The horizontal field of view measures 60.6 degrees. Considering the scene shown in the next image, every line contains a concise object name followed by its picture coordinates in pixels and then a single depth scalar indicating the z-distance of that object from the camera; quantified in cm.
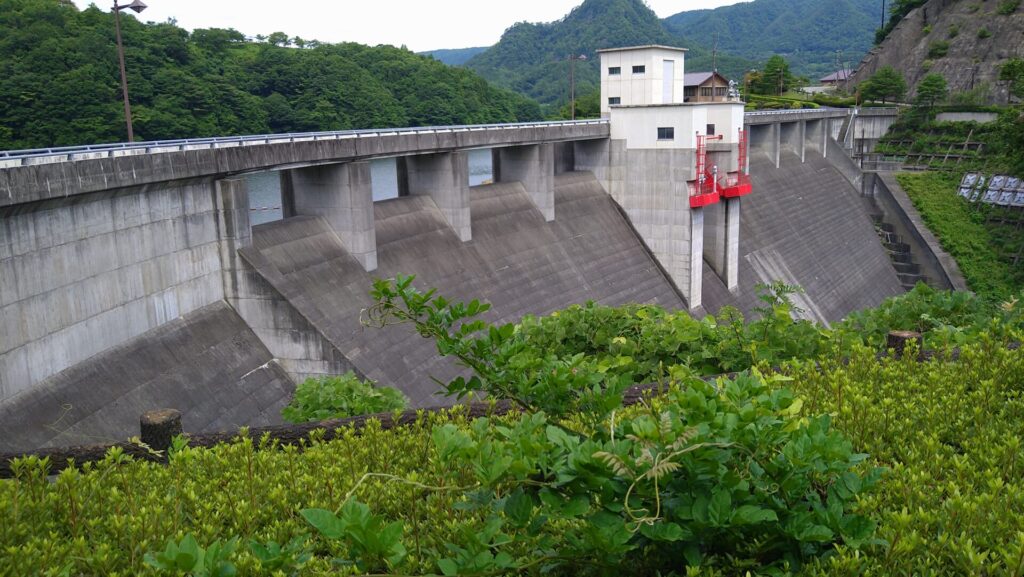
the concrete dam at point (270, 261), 1283
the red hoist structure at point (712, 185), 2984
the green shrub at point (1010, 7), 7144
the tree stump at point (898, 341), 961
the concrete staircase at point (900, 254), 4696
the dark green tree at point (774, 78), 8112
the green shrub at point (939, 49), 7438
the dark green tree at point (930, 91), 6247
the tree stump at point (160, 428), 773
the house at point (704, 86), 5678
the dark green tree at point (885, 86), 7075
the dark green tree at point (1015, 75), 5897
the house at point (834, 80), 10204
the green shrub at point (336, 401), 1172
